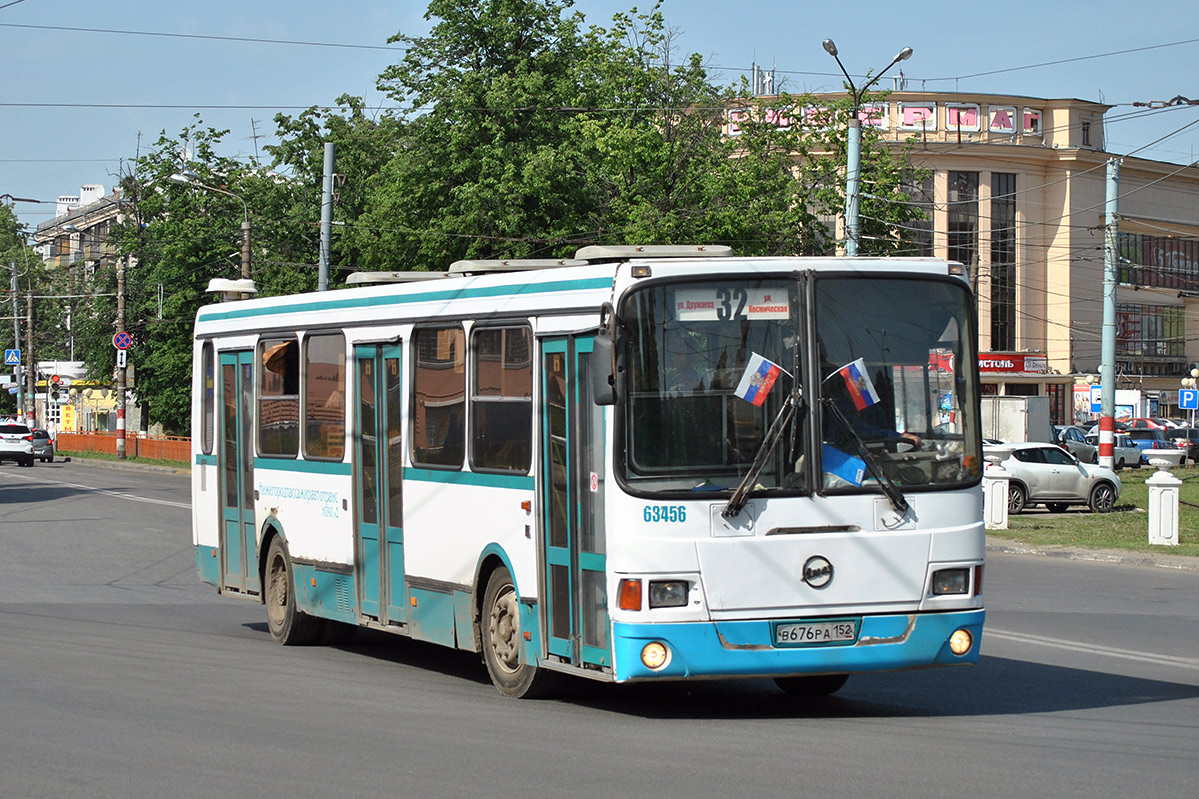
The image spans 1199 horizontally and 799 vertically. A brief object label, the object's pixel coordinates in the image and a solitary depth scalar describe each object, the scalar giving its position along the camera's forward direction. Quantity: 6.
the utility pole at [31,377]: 88.25
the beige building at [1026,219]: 77.00
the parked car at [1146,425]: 64.50
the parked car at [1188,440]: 63.12
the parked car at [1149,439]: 61.23
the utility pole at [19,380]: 85.54
